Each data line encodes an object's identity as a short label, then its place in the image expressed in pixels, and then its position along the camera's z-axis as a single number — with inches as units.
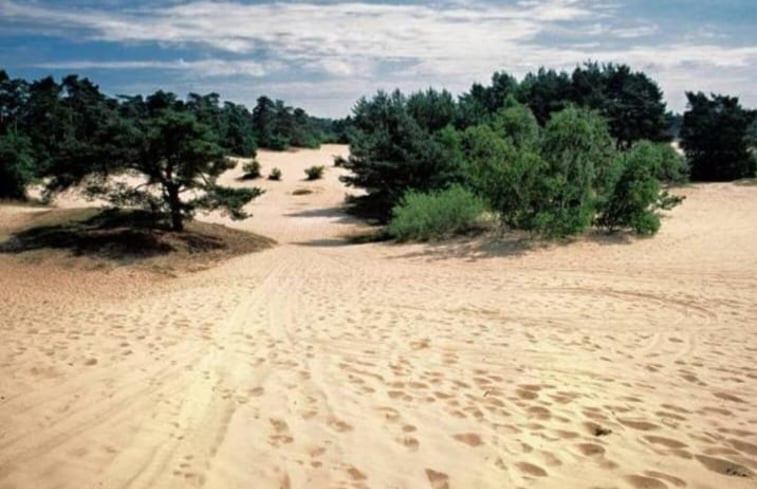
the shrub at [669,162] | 795.0
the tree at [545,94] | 1577.3
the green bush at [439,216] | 712.4
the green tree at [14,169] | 1032.2
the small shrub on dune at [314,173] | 1555.1
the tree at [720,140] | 1256.2
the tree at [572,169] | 629.3
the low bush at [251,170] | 1541.6
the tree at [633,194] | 633.0
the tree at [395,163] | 935.0
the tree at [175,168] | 682.2
